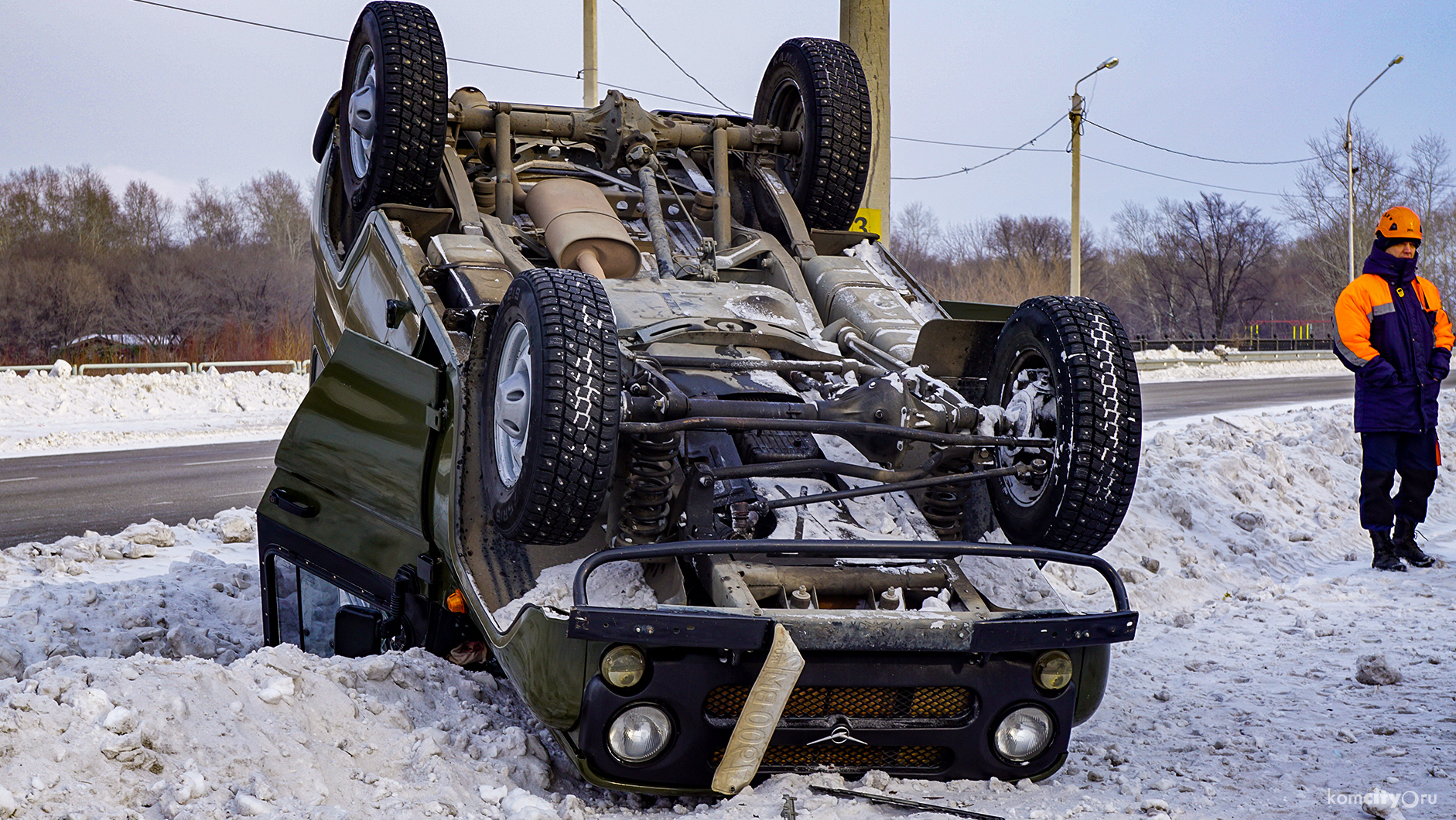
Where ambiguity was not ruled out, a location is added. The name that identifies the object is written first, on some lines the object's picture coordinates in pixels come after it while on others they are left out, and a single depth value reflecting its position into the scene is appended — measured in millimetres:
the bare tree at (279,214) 49125
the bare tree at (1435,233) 44750
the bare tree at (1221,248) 54688
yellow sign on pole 10109
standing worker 6848
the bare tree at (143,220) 41344
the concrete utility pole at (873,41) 10172
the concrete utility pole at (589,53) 16375
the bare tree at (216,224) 46594
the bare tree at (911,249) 68875
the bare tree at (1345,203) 43312
